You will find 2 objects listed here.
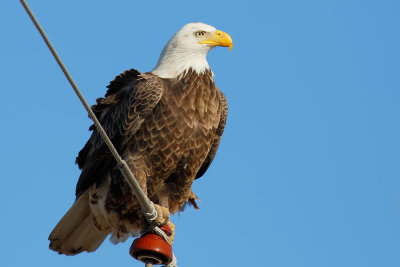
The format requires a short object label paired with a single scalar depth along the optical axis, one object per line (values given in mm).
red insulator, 12195
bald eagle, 13617
